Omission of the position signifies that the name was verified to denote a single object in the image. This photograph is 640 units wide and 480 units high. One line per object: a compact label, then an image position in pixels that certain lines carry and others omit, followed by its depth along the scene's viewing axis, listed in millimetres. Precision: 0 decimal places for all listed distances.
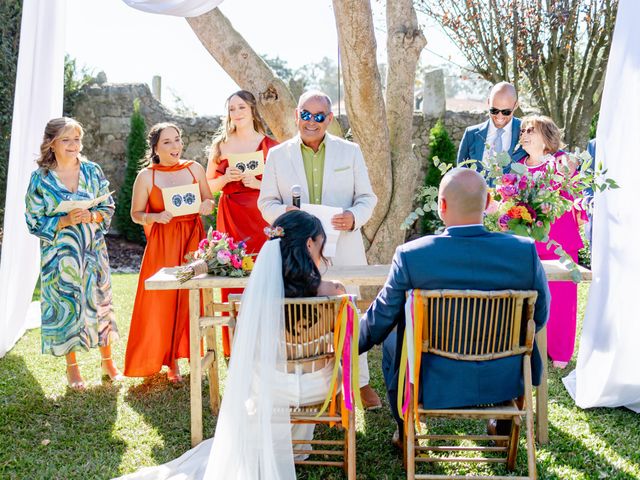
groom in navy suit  3113
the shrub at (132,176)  12562
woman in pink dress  5227
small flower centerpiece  3867
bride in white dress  3184
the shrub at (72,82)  13016
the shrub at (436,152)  12531
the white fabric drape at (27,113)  5512
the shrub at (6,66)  10586
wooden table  3824
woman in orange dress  5012
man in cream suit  4574
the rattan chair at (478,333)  3041
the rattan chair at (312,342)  3264
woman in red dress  5289
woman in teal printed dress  4836
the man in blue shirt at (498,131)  5406
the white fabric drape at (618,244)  4125
